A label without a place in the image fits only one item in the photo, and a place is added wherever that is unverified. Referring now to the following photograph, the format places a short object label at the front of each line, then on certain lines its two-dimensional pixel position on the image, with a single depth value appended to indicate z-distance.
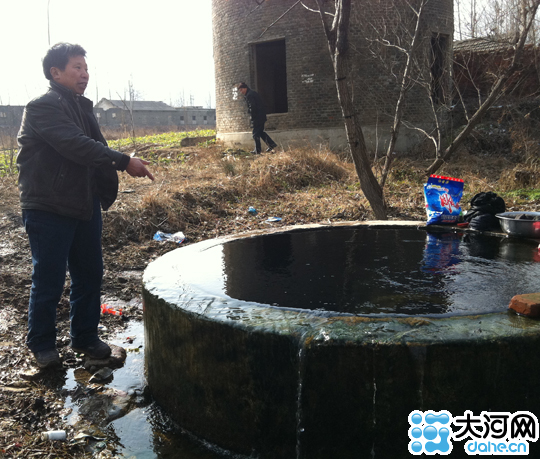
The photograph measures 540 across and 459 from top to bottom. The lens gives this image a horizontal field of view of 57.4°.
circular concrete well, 1.95
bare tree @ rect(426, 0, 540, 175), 5.95
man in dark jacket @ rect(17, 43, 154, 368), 2.81
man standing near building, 11.99
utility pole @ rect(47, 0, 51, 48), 14.28
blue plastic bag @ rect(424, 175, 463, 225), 4.23
